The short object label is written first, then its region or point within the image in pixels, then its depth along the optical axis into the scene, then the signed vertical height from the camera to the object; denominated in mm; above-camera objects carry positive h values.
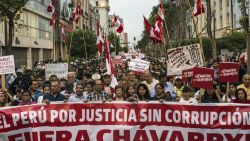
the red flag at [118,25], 18983 +2425
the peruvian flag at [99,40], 11762 +977
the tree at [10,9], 14290 +2601
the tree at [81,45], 36409 +2616
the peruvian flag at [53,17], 18427 +2837
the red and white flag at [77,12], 19377 +3205
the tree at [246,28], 12379 +1395
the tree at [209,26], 17929 +2192
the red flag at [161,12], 15764 +2553
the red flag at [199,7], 11335 +2004
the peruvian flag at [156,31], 14139 +1566
